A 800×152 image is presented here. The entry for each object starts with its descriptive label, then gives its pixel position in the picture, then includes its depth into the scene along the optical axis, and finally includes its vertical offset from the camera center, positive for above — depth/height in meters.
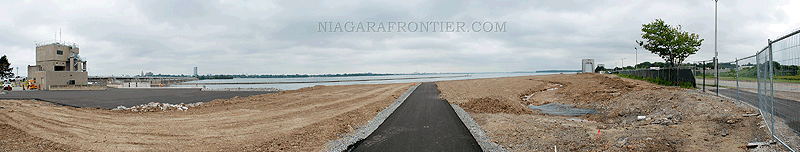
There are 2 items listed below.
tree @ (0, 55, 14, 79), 66.31 +2.13
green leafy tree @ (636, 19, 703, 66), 29.44 +3.09
